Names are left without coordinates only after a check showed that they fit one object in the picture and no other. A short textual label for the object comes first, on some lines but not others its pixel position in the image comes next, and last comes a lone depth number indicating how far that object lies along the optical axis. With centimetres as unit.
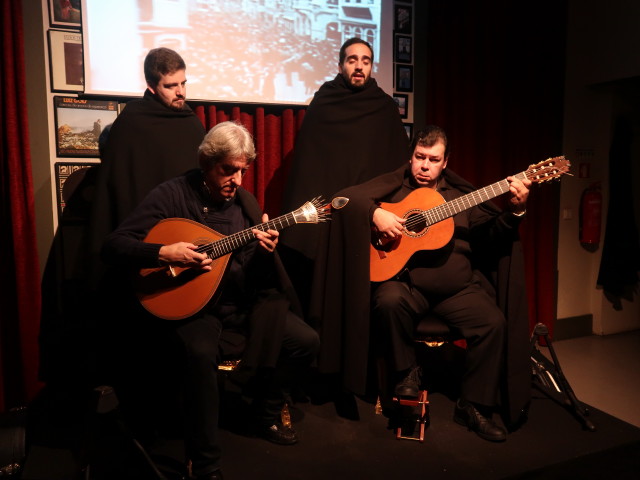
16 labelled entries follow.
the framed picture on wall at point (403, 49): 354
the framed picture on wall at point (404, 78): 357
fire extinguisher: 407
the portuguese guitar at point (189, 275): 215
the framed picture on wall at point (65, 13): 275
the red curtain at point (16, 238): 267
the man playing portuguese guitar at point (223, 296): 201
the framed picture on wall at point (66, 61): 277
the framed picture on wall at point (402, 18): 351
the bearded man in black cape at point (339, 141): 291
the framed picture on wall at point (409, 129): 365
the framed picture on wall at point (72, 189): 286
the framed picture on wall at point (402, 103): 359
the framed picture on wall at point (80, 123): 283
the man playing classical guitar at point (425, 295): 246
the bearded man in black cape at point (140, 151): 255
